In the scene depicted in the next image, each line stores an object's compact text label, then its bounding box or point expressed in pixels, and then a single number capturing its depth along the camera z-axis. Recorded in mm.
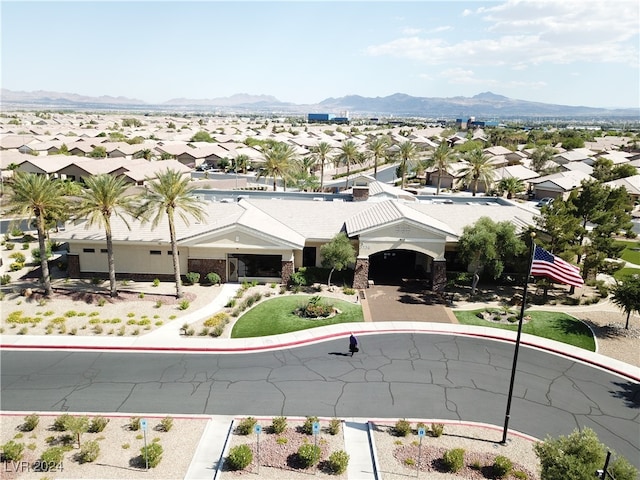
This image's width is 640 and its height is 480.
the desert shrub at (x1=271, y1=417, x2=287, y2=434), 19547
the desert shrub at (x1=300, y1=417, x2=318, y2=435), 19678
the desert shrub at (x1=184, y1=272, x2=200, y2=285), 37094
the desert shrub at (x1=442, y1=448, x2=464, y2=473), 17656
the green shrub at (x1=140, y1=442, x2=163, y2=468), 17484
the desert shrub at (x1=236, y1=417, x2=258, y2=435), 19516
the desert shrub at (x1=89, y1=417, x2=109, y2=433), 19406
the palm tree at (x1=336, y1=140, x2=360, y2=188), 79812
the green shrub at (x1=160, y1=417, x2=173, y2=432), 19641
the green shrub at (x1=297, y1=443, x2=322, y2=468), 17656
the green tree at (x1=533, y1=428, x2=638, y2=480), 14070
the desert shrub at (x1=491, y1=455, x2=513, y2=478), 17438
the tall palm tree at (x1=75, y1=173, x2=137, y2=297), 32219
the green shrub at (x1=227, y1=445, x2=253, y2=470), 17241
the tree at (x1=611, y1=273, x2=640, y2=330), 29297
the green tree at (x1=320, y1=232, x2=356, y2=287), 35312
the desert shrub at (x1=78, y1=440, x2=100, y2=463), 17578
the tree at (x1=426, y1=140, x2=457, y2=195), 72250
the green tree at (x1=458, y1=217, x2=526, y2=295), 33938
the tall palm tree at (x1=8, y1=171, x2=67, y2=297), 31625
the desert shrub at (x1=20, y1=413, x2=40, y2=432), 19500
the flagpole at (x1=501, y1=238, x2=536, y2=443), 18603
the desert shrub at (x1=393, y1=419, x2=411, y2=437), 19734
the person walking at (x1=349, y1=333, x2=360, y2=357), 26656
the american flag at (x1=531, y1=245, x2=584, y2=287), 23281
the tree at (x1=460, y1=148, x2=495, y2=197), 66938
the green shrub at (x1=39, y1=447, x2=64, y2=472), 17203
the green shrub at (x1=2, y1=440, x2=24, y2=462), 17281
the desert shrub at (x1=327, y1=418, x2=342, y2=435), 19672
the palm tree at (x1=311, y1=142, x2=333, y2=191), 73344
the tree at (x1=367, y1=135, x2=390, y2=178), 78688
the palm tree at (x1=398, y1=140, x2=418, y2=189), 71875
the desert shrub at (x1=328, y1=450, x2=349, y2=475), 17391
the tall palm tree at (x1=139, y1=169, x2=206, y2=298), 33156
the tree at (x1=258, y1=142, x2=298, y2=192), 64562
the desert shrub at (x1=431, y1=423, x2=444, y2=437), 19703
